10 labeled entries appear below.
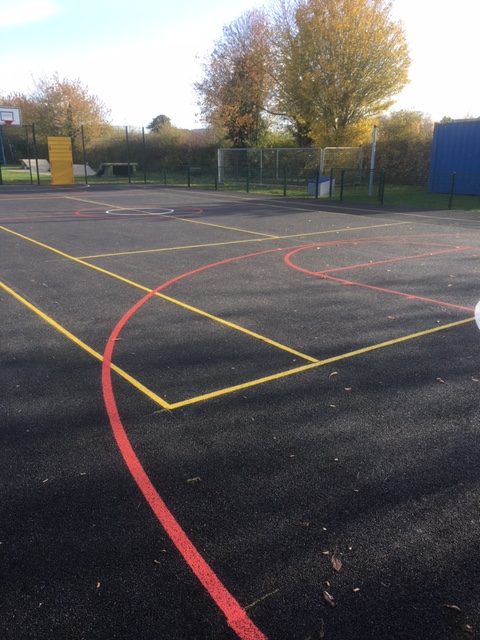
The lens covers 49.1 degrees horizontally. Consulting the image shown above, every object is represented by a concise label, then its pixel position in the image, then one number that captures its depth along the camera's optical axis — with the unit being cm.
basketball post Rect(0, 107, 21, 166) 3866
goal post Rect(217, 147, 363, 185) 3009
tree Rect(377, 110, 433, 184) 3136
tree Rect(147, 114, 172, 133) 8556
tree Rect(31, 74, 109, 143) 4884
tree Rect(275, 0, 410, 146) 2973
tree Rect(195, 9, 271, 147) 4191
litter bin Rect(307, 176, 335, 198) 2622
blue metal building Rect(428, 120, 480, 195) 2597
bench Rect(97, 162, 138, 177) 4331
